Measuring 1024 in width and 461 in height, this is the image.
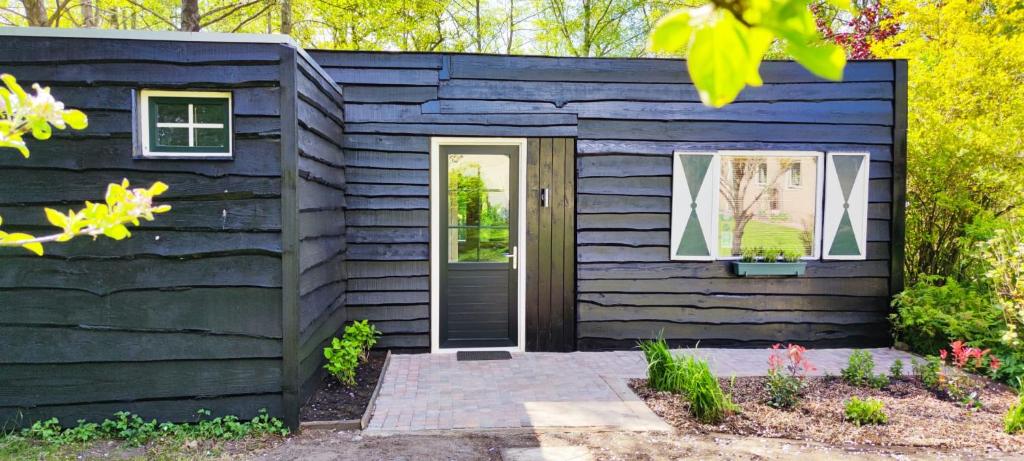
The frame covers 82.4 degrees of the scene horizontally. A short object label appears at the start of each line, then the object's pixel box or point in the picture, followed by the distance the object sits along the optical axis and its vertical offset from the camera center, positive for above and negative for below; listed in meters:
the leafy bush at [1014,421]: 3.28 -1.14
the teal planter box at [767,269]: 5.17 -0.46
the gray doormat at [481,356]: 4.91 -1.18
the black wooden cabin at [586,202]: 4.96 +0.13
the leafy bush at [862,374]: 4.06 -1.11
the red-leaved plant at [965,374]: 3.78 -1.10
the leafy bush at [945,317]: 4.56 -0.80
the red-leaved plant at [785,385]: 3.66 -1.07
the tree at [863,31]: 8.18 +2.73
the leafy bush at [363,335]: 4.51 -0.94
